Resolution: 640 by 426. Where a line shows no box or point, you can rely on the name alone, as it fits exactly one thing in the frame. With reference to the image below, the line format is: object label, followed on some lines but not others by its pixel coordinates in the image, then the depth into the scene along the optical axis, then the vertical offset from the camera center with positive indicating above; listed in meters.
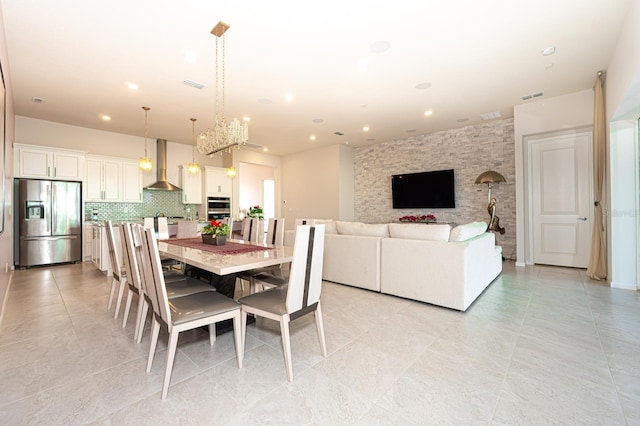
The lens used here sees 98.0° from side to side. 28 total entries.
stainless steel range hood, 6.87 +1.32
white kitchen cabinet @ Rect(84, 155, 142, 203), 5.84 +0.79
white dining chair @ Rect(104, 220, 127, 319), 2.80 -0.53
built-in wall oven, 7.48 +0.22
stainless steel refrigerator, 5.01 -0.10
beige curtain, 3.96 +0.48
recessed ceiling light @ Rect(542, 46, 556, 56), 3.25 +1.91
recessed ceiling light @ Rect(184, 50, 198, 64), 3.21 +1.89
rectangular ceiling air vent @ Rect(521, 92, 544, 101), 4.56 +1.93
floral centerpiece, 2.99 -0.20
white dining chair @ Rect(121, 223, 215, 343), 2.20 -0.60
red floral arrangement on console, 6.81 -0.15
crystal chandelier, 2.95 +0.97
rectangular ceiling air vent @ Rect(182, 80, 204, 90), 3.95 +1.90
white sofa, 2.95 -0.57
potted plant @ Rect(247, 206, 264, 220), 6.25 +0.06
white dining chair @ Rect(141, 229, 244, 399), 1.71 -0.63
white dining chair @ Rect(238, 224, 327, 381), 1.83 -0.58
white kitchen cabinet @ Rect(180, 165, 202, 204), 7.27 +0.77
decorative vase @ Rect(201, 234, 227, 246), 2.97 -0.27
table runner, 2.58 -0.33
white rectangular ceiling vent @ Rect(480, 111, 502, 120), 5.47 +1.95
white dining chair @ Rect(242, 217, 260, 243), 3.86 -0.21
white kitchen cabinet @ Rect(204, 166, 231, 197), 7.40 +0.91
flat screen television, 6.59 +0.57
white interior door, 4.77 +0.23
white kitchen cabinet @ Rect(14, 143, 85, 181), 4.99 +1.02
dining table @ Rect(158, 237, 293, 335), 1.96 -0.34
